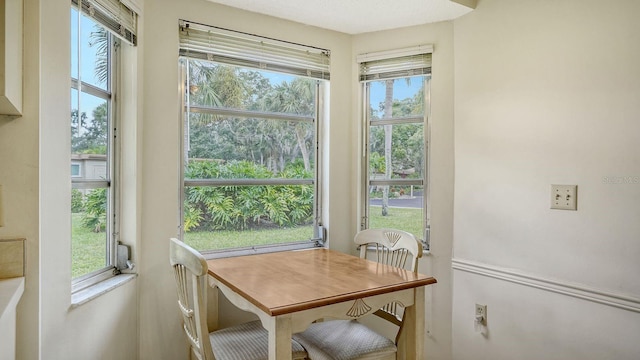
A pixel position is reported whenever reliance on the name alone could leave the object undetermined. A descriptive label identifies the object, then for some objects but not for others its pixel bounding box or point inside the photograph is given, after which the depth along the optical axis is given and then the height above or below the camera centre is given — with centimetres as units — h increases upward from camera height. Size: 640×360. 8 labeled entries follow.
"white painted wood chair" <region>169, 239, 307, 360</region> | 149 -68
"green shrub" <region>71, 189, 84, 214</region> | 163 -11
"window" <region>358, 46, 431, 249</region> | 257 +27
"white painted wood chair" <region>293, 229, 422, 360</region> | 171 -75
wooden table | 139 -46
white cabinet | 110 +35
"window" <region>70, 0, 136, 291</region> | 162 +19
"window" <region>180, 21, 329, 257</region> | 230 +24
